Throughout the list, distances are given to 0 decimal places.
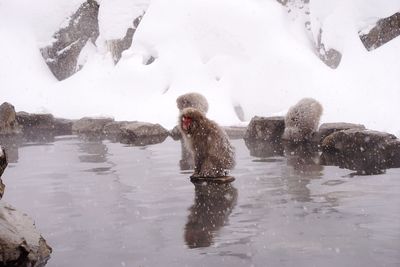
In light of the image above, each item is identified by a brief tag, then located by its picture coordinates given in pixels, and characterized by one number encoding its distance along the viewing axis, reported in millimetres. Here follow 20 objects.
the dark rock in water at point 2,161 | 4785
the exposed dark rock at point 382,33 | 17266
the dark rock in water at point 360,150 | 8773
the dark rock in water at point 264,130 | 12758
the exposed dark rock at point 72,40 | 24047
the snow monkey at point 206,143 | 7555
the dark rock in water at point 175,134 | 13648
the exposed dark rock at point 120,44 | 23188
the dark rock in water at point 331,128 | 11599
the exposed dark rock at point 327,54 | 18734
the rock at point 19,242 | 4137
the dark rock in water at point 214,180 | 7562
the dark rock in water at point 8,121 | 15883
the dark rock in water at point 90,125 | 16344
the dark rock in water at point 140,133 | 13875
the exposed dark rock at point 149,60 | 21203
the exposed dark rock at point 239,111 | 16864
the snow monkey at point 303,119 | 11961
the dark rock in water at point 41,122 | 17234
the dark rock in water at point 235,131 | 13917
